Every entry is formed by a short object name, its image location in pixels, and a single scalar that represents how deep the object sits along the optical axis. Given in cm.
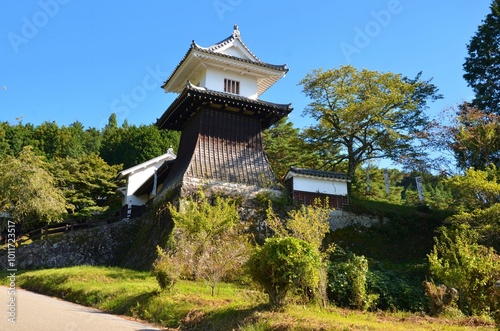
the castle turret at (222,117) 1858
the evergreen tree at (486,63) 2509
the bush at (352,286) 1037
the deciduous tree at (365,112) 2272
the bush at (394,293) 1135
